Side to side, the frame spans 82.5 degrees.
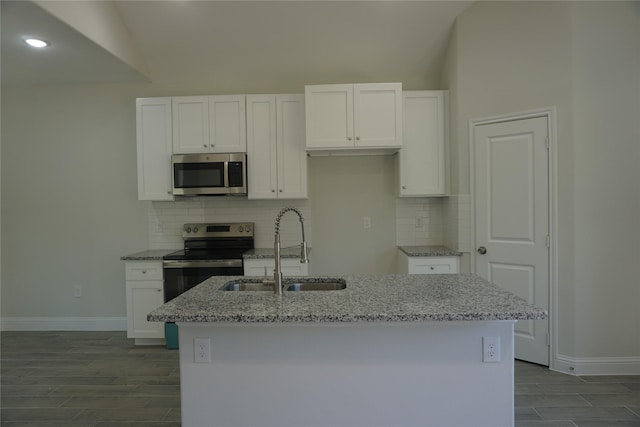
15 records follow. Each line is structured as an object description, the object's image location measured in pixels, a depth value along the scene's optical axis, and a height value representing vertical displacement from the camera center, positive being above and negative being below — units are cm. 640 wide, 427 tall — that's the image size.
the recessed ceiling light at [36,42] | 292 +139
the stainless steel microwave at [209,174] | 351 +36
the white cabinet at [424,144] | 351 +63
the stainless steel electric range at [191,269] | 335 -53
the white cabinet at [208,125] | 358 +85
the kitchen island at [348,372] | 163 -73
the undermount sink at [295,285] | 210 -43
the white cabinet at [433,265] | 333 -51
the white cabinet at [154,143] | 359 +68
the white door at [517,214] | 289 -5
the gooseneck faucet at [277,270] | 184 -30
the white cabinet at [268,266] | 338 -52
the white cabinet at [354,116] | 338 +88
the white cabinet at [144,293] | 343 -76
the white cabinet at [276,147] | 356 +62
